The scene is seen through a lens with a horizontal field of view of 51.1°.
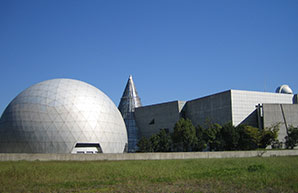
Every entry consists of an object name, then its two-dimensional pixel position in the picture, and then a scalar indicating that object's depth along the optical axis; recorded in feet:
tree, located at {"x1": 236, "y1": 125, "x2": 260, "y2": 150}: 169.18
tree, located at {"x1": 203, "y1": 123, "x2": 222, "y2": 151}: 170.84
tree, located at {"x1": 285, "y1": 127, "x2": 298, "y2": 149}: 181.98
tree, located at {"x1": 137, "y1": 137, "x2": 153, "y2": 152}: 179.79
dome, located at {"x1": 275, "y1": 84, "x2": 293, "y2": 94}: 243.81
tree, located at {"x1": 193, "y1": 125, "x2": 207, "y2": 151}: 174.40
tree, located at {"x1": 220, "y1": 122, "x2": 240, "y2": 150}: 166.77
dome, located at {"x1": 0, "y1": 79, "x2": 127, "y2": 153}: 138.62
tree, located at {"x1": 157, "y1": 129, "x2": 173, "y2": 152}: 182.76
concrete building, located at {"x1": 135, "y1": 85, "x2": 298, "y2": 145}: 195.42
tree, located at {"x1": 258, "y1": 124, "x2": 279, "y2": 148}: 175.94
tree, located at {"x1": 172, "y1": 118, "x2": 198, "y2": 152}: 173.27
